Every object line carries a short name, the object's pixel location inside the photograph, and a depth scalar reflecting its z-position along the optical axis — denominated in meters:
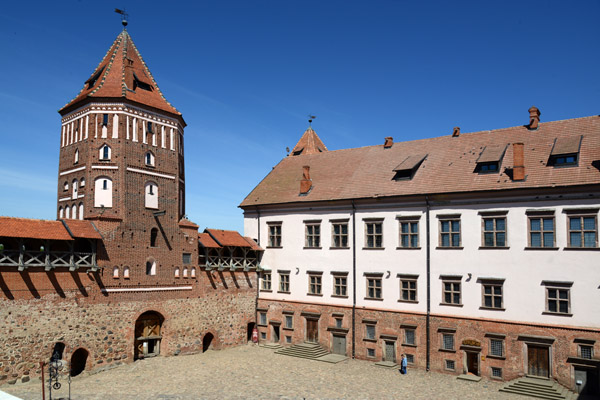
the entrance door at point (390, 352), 30.28
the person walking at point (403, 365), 28.30
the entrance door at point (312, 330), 33.78
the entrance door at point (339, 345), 32.41
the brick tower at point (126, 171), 29.89
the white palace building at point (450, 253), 25.06
